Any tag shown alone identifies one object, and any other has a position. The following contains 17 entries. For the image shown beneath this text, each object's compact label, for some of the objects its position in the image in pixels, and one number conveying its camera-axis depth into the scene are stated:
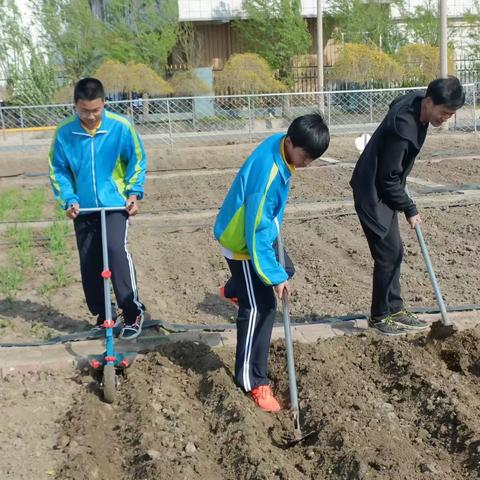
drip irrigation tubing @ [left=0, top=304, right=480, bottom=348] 5.41
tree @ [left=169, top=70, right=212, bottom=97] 28.02
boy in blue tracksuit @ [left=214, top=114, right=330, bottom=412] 4.01
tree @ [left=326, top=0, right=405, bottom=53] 33.03
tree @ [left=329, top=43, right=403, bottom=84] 27.22
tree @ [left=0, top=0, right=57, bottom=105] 28.91
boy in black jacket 4.92
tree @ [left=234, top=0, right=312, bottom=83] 31.84
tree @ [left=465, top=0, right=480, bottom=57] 32.75
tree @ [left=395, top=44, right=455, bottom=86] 28.73
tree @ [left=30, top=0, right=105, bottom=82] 29.84
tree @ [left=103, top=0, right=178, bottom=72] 29.78
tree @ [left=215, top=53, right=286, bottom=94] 27.28
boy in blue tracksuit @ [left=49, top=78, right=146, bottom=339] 5.19
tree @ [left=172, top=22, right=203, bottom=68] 31.72
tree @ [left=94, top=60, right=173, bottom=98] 25.89
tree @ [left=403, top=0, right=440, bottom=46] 33.16
